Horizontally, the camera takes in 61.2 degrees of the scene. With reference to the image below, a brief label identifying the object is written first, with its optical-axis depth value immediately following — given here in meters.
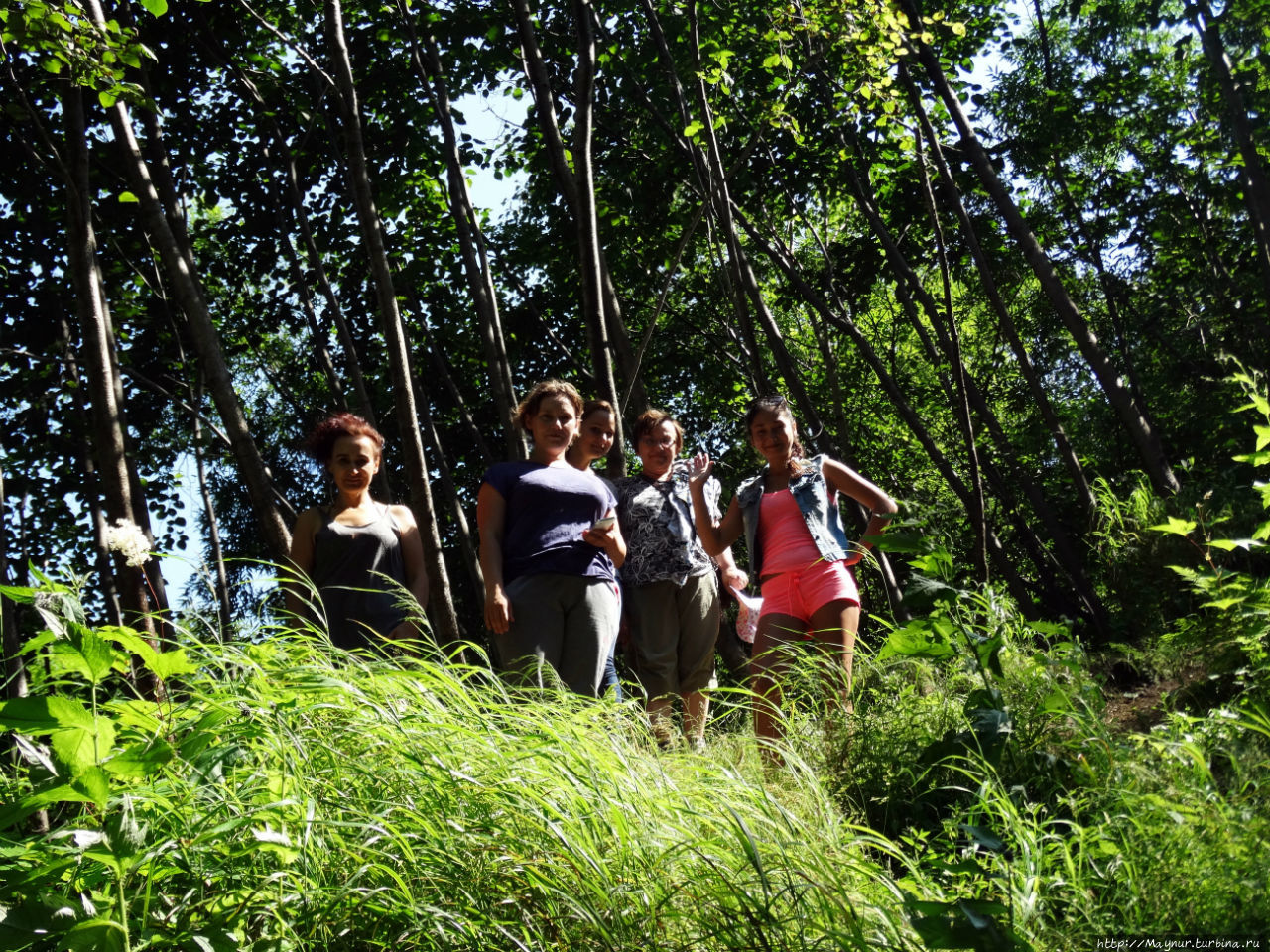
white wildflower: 2.59
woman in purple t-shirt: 4.05
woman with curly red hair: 3.99
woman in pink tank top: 4.16
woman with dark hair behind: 4.62
